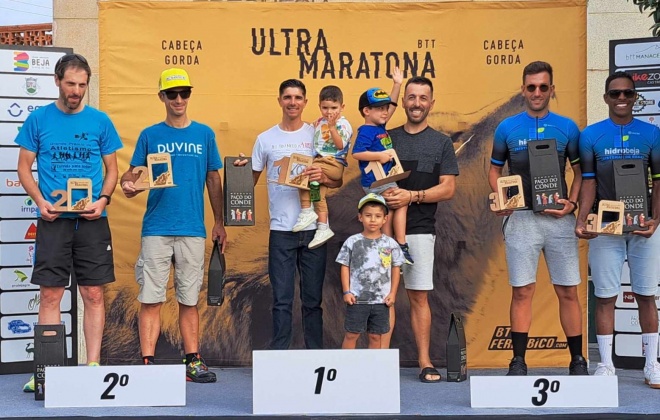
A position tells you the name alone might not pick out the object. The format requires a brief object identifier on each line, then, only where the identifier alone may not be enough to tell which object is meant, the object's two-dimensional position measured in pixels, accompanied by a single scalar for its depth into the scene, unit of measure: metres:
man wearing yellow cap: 6.16
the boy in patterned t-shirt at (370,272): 6.01
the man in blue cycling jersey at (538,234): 6.01
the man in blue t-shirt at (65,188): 5.77
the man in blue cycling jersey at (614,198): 6.00
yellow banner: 6.90
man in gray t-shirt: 6.30
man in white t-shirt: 6.36
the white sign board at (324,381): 5.19
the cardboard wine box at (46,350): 5.62
